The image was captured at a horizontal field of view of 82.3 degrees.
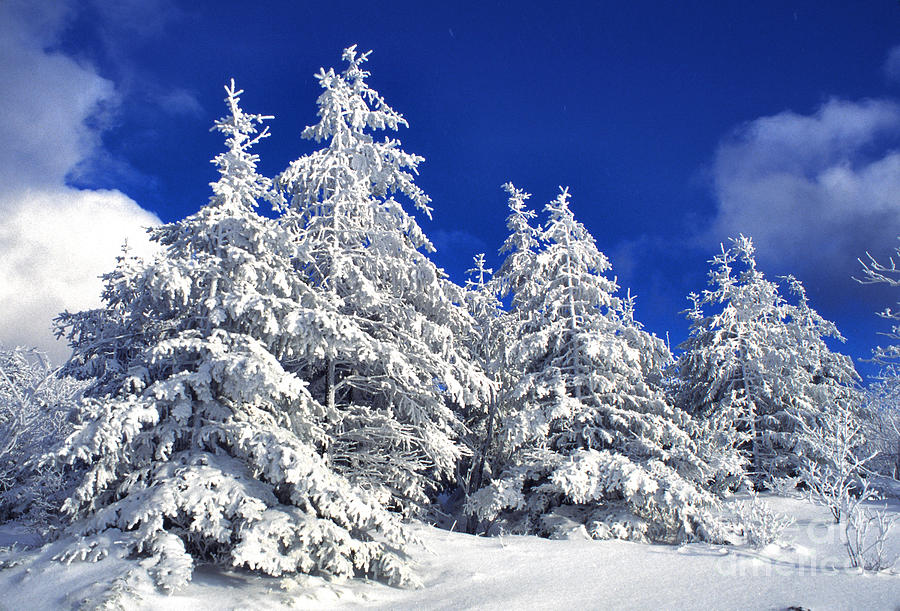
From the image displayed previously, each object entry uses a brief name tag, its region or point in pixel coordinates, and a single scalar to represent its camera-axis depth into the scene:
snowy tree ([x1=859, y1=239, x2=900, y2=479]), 17.78
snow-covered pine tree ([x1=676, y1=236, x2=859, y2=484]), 17.94
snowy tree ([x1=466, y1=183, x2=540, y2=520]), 14.94
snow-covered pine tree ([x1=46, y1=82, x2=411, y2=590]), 7.16
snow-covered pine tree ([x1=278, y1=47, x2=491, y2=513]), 11.52
